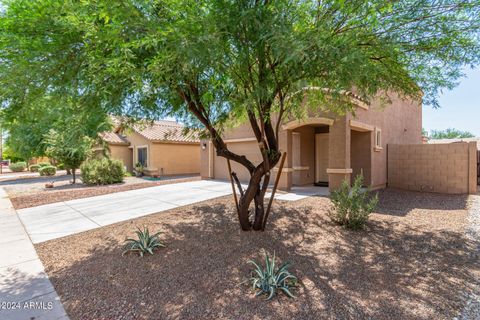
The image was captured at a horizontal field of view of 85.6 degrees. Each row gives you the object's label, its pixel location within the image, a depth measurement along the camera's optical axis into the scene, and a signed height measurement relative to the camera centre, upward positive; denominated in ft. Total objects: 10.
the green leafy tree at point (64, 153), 49.21 +0.83
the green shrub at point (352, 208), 18.90 -3.85
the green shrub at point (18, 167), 104.58 -3.70
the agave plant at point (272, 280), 11.00 -5.49
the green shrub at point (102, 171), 47.60 -2.67
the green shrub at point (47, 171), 71.15 -3.67
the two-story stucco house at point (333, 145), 31.71 +1.66
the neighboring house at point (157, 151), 62.80 +1.47
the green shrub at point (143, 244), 15.40 -5.32
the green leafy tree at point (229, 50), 10.39 +5.10
